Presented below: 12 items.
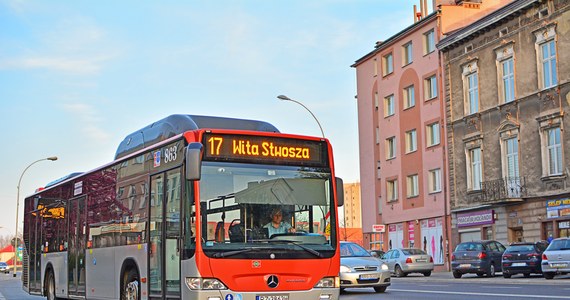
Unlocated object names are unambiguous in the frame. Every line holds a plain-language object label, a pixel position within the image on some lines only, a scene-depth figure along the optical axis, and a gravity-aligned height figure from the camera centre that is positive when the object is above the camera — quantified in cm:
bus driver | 1177 +27
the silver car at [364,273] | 2381 -89
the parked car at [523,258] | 3164 -75
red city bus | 1145 +39
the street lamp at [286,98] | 4184 +715
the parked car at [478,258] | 3450 -77
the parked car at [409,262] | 4044 -103
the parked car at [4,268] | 9162 -210
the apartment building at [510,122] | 3750 +564
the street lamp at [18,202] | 6516 +354
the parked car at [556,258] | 2892 -71
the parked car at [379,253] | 4386 -62
